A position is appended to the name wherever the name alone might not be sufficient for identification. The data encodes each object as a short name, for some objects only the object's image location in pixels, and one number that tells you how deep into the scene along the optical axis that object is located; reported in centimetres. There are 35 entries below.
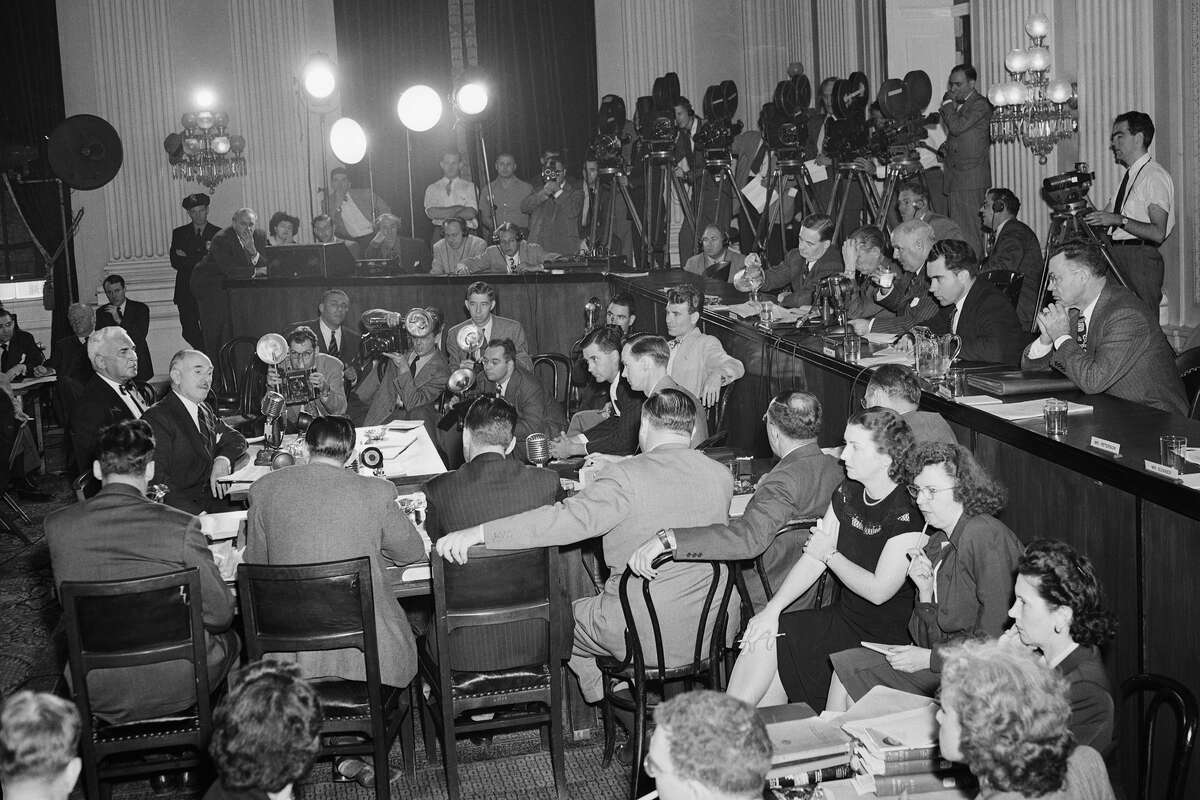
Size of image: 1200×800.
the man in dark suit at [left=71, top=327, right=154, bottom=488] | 527
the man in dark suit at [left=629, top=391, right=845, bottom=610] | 362
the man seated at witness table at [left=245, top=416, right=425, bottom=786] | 351
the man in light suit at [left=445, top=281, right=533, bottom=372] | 724
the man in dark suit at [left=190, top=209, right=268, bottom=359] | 1000
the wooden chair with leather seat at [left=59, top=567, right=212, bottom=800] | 327
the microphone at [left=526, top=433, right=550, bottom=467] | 477
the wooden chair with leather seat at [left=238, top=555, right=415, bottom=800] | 331
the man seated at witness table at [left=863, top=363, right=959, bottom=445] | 389
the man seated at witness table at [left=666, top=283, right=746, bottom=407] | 615
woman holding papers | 310
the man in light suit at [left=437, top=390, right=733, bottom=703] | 352
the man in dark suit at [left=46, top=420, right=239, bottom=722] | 342
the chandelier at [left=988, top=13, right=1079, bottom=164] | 780
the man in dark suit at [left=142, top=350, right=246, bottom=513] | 484
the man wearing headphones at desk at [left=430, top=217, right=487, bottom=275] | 1015
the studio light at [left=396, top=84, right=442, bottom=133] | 1104
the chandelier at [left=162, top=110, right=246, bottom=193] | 1187
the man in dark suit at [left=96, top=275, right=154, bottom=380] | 955
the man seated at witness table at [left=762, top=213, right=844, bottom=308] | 707
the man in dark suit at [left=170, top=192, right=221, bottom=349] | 1124
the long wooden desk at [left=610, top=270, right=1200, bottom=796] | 296
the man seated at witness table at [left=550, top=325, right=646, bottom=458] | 562
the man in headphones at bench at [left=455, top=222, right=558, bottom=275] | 961
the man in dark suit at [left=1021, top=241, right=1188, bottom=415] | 414
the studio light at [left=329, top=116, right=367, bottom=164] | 1180
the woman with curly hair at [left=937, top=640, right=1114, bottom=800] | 200
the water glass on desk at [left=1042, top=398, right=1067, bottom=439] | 362
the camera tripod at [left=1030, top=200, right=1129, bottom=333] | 552
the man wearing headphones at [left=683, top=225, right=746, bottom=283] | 880
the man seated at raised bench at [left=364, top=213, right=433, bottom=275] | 1069
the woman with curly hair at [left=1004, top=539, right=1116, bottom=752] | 259
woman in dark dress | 345
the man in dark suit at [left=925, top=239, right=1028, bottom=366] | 512
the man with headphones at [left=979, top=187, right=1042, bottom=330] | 694
